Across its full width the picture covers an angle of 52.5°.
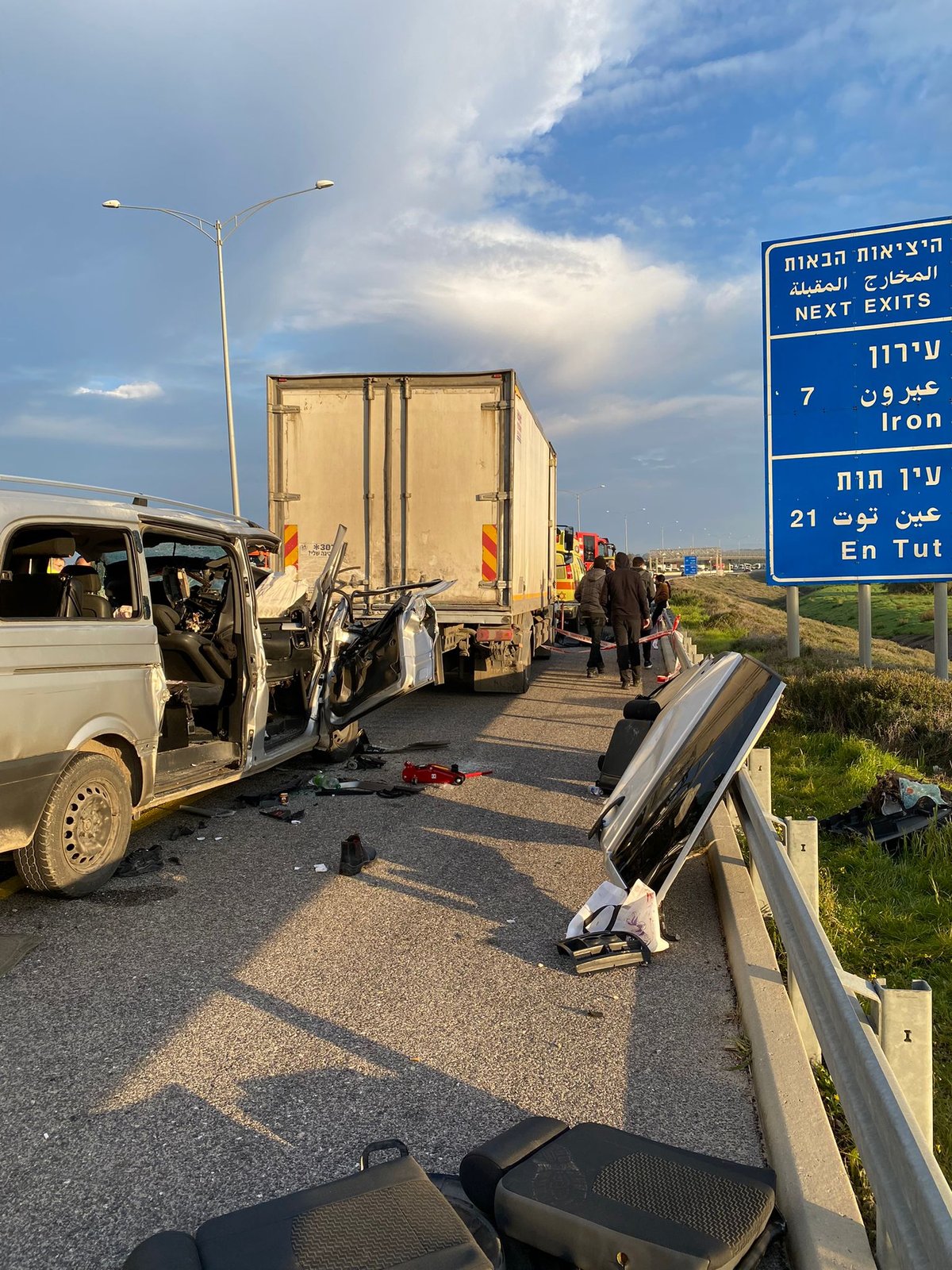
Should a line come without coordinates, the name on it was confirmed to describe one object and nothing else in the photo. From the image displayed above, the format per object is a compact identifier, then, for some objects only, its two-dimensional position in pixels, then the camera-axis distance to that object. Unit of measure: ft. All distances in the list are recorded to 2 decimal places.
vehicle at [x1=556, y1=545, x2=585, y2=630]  83.51
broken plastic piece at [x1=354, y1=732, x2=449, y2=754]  30.53
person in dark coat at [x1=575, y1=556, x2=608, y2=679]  52.47
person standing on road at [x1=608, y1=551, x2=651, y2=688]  45.52
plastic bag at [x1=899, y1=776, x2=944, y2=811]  20.21
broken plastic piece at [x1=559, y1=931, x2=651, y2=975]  14.08
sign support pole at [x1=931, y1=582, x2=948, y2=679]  34.04
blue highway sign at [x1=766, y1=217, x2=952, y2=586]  32.94
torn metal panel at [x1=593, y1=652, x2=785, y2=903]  14.94
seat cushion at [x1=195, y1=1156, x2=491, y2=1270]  6.60
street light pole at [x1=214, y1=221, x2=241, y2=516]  82.69
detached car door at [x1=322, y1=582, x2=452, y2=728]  27.55
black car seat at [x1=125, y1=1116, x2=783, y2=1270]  6.72
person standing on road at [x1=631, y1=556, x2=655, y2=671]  48.26
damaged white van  16.06
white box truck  38.78
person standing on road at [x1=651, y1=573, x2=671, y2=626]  66.95
